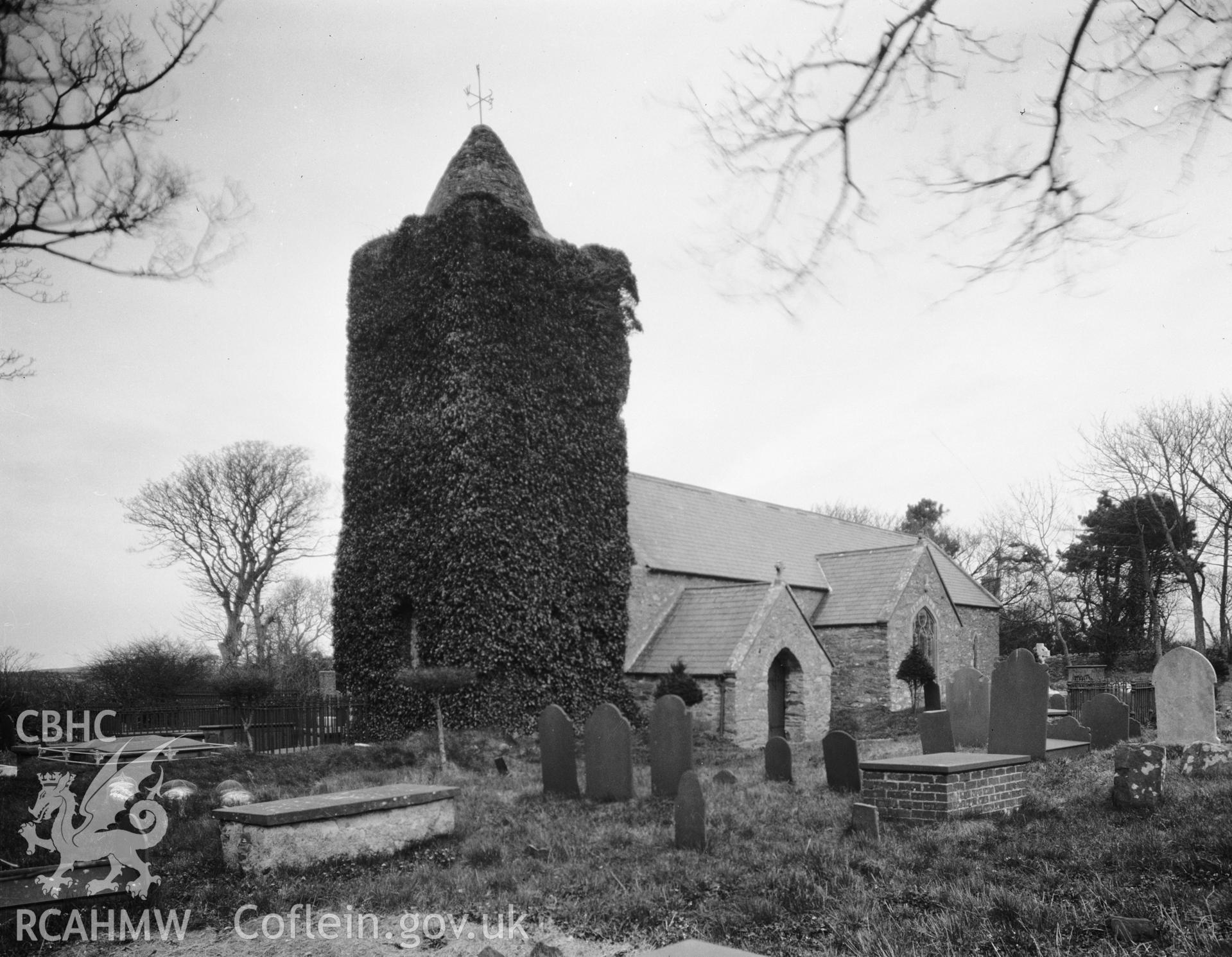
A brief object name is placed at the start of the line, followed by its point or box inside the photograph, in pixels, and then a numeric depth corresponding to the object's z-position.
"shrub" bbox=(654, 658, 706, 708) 18.69
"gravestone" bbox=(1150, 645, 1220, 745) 12.32
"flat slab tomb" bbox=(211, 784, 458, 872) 7.00
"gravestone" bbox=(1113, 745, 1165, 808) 7.70
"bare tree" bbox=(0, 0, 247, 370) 7.05
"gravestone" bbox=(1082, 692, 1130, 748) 13.66
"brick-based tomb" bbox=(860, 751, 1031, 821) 7.92
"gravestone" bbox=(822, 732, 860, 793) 10.24
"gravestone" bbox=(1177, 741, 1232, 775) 10.20
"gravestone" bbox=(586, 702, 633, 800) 10.53
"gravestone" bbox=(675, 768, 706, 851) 7.44
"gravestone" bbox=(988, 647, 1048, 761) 10.44
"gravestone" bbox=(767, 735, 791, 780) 11.52
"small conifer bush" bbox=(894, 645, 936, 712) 23.67
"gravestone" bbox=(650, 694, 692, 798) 10.69
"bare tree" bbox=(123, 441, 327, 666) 34.22
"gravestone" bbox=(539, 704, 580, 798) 11.01
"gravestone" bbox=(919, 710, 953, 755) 11.88
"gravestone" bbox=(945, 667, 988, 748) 13.73
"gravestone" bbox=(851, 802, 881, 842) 7.42
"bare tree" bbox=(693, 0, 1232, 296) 3.74
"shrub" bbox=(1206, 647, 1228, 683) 25.91
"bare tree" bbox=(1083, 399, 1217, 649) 31.58
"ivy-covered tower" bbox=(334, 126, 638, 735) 17.88
